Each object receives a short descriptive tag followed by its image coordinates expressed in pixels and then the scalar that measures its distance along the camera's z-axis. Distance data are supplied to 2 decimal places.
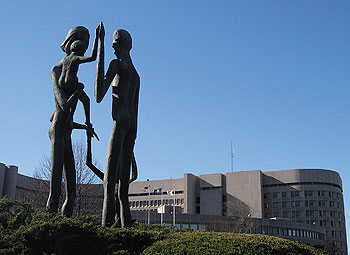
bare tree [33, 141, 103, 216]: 30.56
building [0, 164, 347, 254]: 89.69
